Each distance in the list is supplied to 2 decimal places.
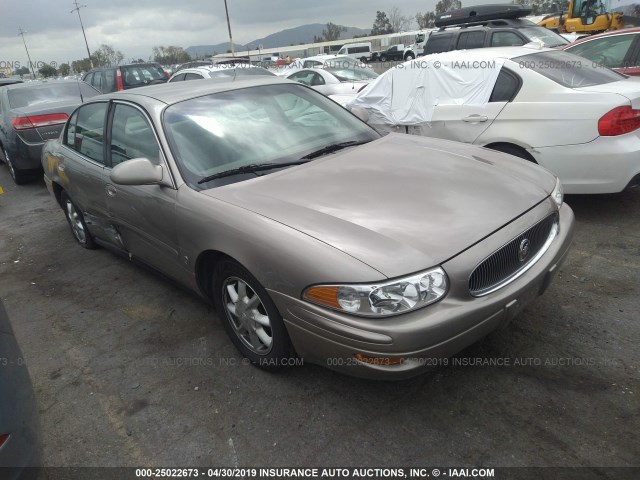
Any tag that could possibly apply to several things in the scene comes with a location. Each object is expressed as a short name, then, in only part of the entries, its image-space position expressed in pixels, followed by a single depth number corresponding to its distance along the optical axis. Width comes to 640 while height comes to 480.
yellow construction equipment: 15.20
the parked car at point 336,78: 10.19
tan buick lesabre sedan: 2.12
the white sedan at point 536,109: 4.09
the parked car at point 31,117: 7.45
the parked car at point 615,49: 6.54
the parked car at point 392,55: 34.16
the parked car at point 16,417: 1.63
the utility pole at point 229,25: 37.78
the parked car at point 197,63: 16.49
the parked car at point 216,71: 11.38
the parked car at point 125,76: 13.50
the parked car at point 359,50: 38.31
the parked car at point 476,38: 9.67
